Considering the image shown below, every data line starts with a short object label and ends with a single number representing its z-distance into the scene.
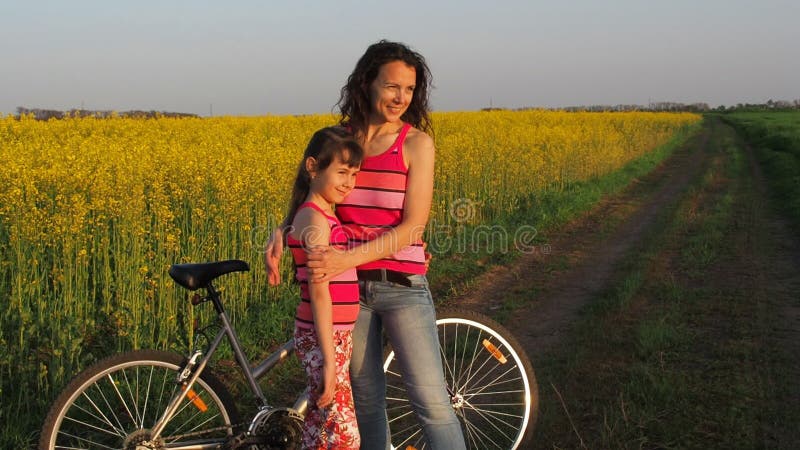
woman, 2.79
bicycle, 2.96
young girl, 2.70
